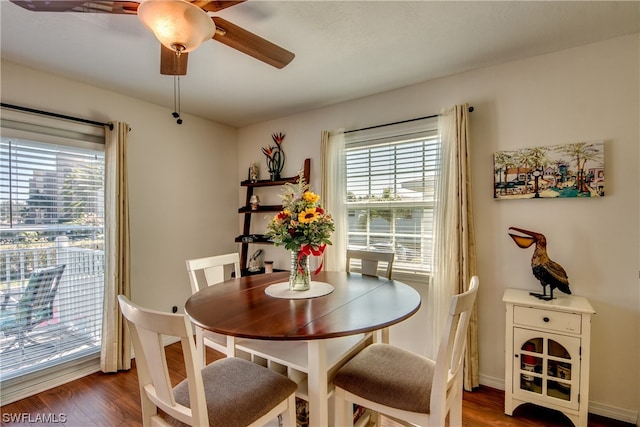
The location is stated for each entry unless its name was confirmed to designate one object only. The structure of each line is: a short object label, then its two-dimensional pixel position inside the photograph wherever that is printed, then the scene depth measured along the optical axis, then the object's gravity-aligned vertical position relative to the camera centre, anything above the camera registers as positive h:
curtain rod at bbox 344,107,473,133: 2.42 +0.76
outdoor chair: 2.12 -0.72
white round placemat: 1.65 -0.48
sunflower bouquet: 1.65 -0.10
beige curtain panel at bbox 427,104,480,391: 2.20 -0.17
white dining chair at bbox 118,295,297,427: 1.00 -0.74
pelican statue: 1.86 -0.38
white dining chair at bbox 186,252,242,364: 1.78 -0.52
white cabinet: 1.74 -0.90
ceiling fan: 1.14 +0.77
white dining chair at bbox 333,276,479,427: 1.18 -0.76
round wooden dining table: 1.18 -0.48
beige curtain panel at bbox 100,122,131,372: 2.47 -0.39
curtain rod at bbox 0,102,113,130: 2.10 +0.72
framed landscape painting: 1.90 +0.26
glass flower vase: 1.74 -0.38
